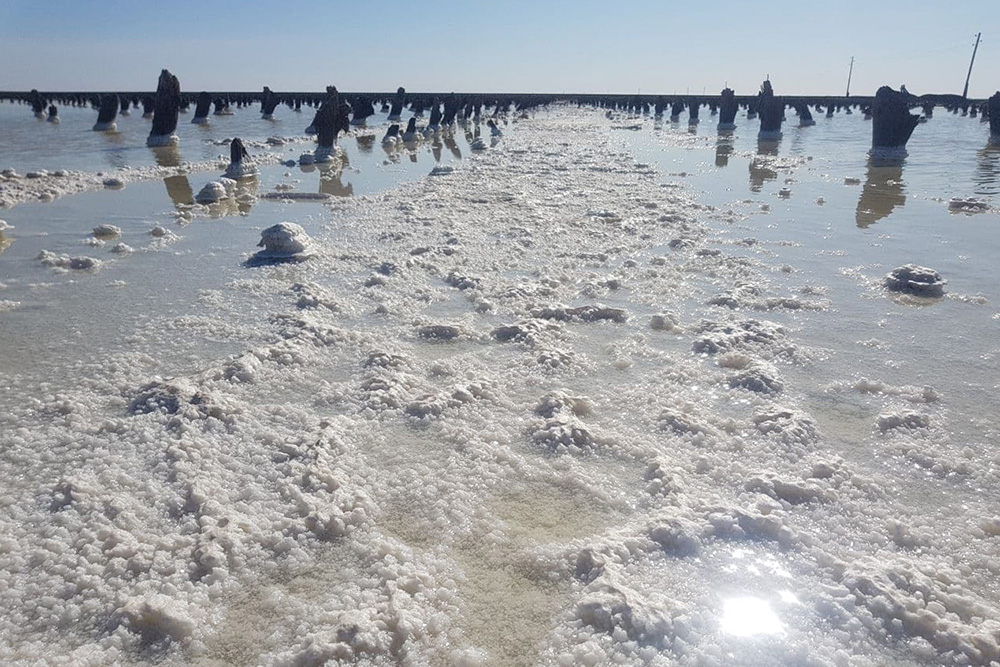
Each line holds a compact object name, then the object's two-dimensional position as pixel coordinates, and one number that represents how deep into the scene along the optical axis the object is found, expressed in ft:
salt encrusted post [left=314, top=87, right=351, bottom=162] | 70.64
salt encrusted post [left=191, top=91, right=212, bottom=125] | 131.75
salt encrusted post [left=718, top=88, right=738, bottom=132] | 126.82
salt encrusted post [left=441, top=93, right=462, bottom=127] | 128.26
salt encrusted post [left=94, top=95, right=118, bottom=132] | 104.63
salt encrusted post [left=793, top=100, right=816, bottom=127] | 152.56
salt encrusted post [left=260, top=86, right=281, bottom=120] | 149.18
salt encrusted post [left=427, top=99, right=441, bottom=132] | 115.74
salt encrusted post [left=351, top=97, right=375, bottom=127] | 129.40
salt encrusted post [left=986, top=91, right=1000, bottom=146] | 92.48
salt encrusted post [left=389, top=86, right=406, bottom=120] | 148.97
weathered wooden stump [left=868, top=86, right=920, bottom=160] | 69.05
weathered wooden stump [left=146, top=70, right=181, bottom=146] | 80.60
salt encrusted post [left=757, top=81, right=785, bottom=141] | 104.58
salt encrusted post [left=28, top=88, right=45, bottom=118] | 150.30
